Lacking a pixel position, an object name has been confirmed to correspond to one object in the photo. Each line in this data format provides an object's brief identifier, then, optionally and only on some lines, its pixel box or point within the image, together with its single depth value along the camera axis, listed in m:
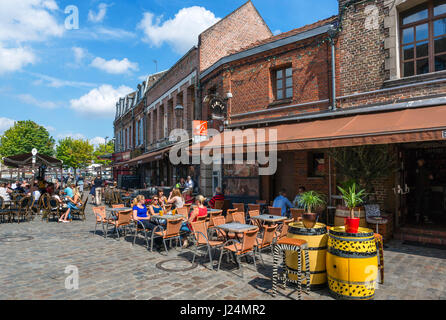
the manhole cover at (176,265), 5.37
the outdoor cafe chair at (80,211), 11.30
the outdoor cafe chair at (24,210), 10.66
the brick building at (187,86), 14.68
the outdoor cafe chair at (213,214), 7.53
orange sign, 12.94
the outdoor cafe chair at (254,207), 8.82
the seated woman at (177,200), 8.81
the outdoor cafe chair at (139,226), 7.33
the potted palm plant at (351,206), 3.98
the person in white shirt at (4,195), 11.71
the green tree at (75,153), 51.75
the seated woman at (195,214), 7.00
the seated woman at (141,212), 7.41
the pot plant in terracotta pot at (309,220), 4.38
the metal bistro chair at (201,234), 5.73
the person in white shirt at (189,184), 13.20
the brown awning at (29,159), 15.55
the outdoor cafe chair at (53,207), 11.15
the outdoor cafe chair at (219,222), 6.20
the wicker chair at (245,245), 5.11
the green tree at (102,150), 61.23
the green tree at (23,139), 48.19
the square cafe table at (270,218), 6.76
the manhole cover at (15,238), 7.81
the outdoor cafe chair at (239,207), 9.05
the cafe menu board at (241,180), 11.18
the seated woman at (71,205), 11.20
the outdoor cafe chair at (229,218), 7.79
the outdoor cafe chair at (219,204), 9.65
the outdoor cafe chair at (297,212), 7.45
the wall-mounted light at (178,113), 17.20
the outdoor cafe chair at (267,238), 5.51
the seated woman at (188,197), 12.03
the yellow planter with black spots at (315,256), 4.34
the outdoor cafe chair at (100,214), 8.47
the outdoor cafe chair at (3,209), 10.49
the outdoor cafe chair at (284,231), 5.89
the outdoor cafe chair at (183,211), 8.16
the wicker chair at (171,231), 6.46
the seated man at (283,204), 8.25
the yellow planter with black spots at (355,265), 3.87
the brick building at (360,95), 7.08
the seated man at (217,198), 9.83
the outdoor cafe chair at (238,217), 7.07
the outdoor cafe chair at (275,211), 7.87
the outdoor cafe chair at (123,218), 7.73
